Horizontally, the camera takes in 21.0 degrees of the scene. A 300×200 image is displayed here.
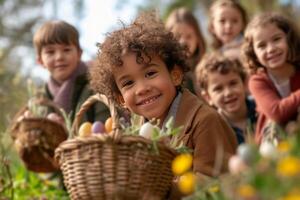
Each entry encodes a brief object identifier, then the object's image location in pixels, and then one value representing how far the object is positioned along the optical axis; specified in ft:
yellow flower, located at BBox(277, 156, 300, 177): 6.20
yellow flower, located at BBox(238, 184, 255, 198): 6.58
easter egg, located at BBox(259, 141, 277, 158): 7.24
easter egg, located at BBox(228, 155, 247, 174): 7.59
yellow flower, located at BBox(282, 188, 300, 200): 6.14
